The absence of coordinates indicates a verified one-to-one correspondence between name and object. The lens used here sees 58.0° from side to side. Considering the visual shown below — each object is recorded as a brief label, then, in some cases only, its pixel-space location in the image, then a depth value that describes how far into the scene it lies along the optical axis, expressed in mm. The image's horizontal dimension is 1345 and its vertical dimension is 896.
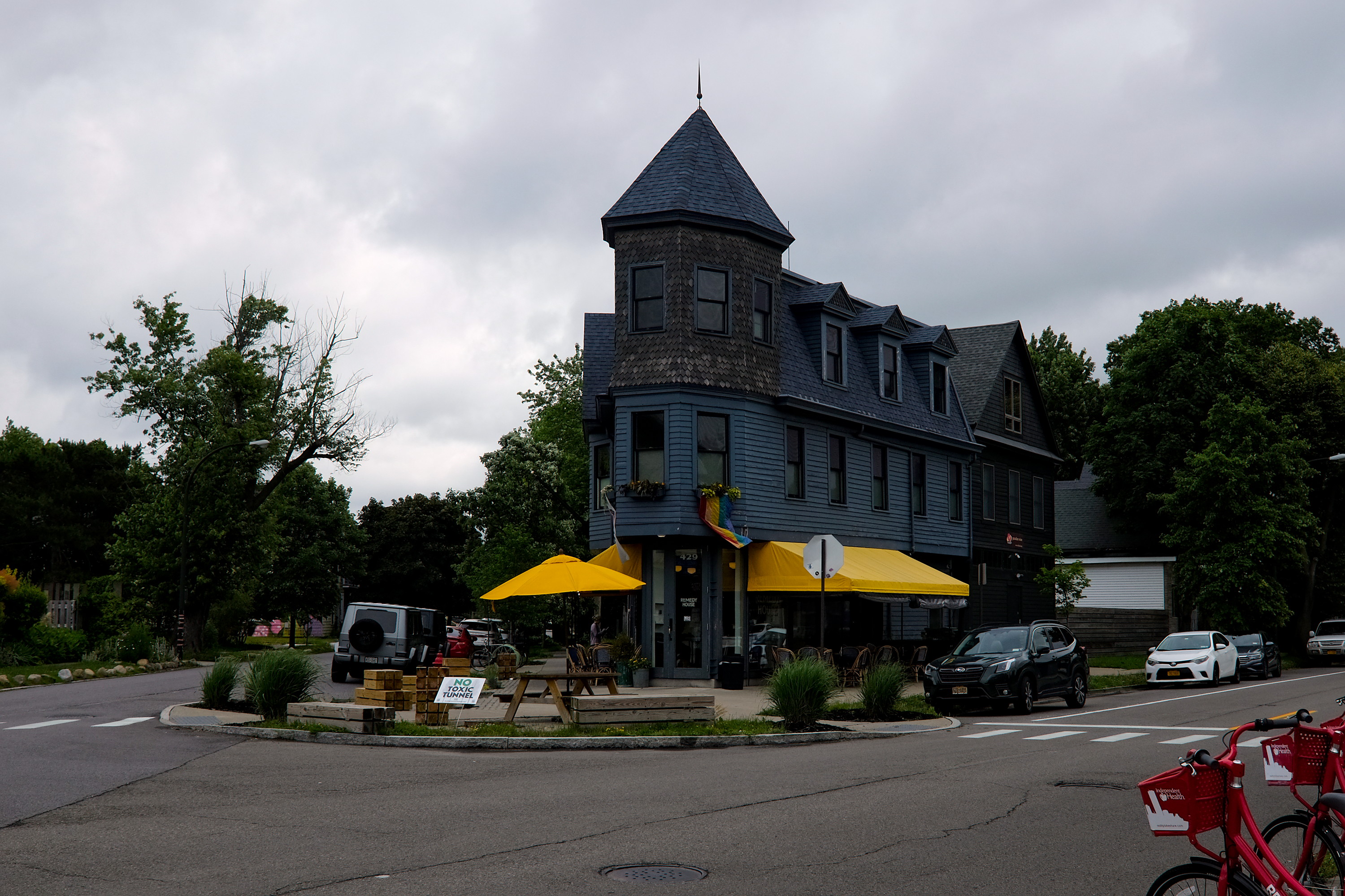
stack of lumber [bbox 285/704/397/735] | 16406
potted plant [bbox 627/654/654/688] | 26625
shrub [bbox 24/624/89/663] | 35094
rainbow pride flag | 26609
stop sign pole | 19469
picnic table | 17641
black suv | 21484
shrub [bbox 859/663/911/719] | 19359
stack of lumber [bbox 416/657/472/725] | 17359
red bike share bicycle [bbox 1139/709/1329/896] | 4613
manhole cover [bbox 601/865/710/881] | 7680
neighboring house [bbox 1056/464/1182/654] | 47875
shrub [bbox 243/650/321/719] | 18203
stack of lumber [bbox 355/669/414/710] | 17438
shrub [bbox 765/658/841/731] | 17406
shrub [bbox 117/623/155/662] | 36938
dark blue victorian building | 27125
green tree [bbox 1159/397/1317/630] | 42594
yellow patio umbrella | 22203
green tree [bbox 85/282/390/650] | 42750
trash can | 26141
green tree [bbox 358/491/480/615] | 77562
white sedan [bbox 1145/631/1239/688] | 31141
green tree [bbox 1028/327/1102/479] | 63906
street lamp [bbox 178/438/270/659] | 38688
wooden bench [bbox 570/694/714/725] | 16891
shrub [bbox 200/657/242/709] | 19922
